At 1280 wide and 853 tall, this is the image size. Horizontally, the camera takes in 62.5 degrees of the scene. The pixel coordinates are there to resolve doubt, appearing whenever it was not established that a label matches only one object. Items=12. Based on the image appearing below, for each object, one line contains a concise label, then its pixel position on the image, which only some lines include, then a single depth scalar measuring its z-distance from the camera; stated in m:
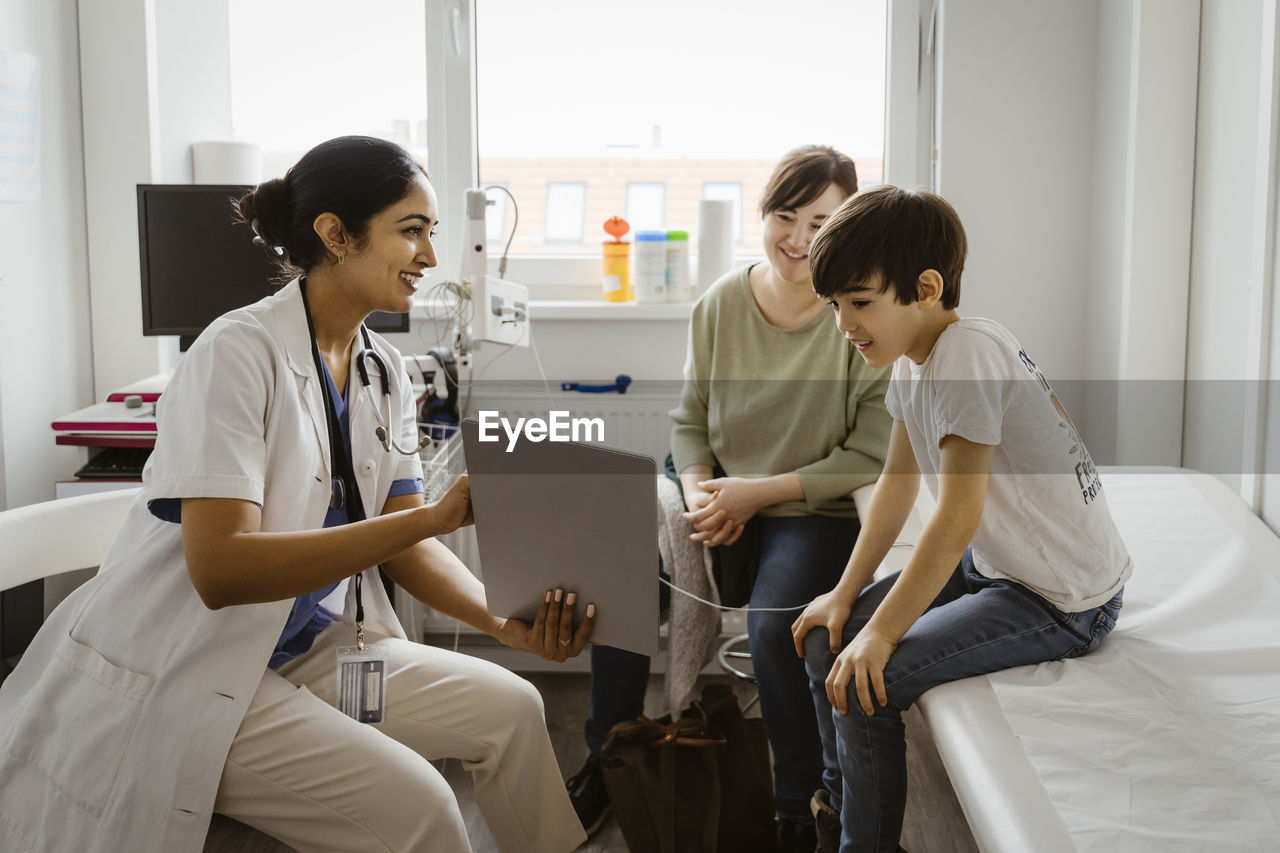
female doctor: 1.14
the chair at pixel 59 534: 1.44
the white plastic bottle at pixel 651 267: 2.55
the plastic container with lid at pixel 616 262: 2.61
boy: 1.32
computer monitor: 2.18
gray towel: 1.94
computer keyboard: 1.99
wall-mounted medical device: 2.16
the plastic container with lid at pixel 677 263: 2.57
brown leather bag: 1.71
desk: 1.98
